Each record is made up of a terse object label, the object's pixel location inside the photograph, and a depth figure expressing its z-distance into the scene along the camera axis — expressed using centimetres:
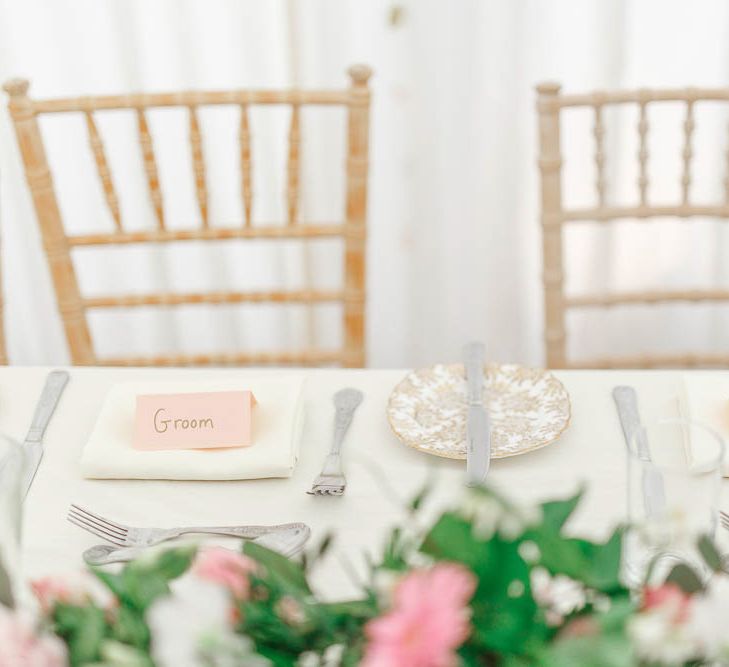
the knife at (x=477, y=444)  107
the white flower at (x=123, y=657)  54
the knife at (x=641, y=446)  85
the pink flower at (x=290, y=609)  60
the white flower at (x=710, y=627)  51
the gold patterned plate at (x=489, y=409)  114
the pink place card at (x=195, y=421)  113
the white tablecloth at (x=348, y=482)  102
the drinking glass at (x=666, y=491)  80
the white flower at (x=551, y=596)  57
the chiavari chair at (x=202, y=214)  153
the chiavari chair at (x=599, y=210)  152
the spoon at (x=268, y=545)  96
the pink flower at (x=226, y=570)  58
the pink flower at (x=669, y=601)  51
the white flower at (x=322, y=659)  62
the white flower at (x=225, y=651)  51
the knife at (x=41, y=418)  113
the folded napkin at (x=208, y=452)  110
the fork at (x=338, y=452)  106
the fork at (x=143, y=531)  100
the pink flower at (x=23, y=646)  55
